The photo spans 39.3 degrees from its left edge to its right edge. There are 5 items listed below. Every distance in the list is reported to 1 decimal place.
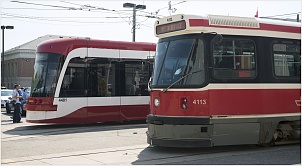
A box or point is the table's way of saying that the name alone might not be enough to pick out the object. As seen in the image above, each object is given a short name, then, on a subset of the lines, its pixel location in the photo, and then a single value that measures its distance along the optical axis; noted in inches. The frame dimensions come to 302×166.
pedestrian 705.0
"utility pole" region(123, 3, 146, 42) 1104.6
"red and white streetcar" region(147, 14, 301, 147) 368.2
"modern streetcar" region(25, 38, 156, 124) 593.6
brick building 2303.2
